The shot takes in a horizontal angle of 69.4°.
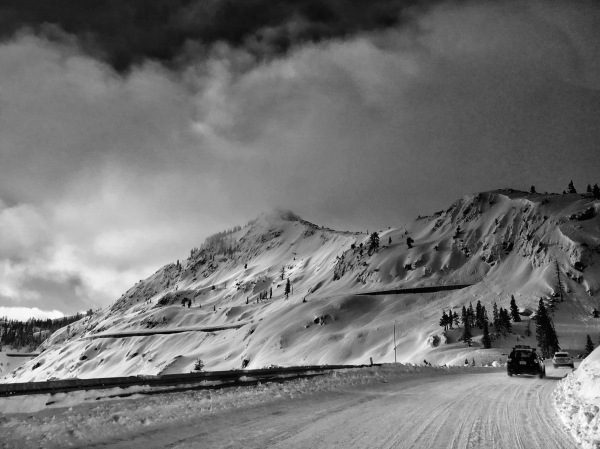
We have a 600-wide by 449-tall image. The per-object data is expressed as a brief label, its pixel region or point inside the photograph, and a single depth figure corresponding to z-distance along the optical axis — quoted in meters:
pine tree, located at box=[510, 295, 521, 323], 136.46
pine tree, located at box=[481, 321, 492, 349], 111.06
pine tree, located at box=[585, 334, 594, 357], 95.94
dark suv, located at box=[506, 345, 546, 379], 27.20
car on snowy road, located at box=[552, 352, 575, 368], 37.44
